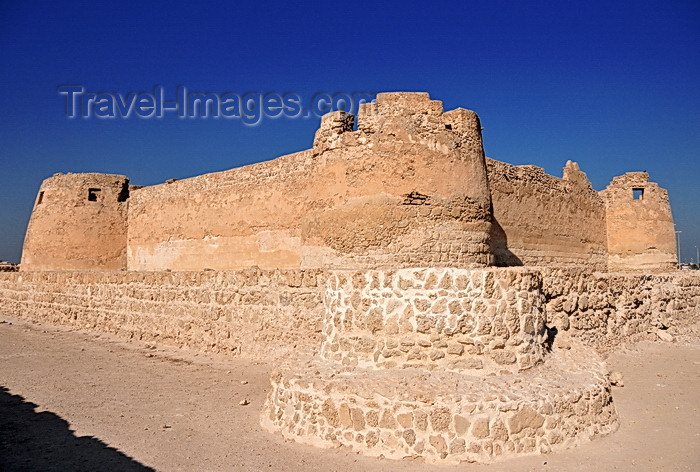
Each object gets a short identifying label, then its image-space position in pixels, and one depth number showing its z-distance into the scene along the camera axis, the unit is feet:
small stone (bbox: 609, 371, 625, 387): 22.25
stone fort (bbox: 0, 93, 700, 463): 15.84
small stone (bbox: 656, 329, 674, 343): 32.60
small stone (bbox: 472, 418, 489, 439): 14.74
